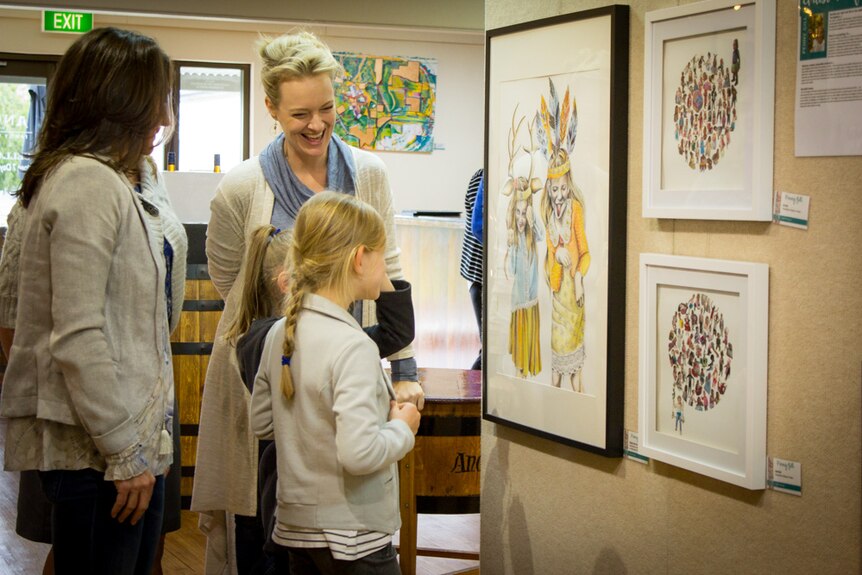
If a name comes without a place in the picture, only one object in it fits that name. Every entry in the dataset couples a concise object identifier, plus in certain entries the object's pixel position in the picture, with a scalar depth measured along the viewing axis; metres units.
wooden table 3.05
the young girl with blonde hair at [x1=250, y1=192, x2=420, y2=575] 1.71
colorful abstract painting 8.57
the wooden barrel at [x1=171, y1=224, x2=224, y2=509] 4.15
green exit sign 8.04
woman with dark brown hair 1.64
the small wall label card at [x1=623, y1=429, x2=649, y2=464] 2.20
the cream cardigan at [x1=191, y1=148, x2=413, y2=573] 2.30
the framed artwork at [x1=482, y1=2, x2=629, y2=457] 2.20
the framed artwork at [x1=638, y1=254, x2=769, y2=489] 1.87
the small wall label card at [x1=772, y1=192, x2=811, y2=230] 1.78
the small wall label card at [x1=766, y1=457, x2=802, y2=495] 1.83
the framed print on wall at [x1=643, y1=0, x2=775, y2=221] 1.83
